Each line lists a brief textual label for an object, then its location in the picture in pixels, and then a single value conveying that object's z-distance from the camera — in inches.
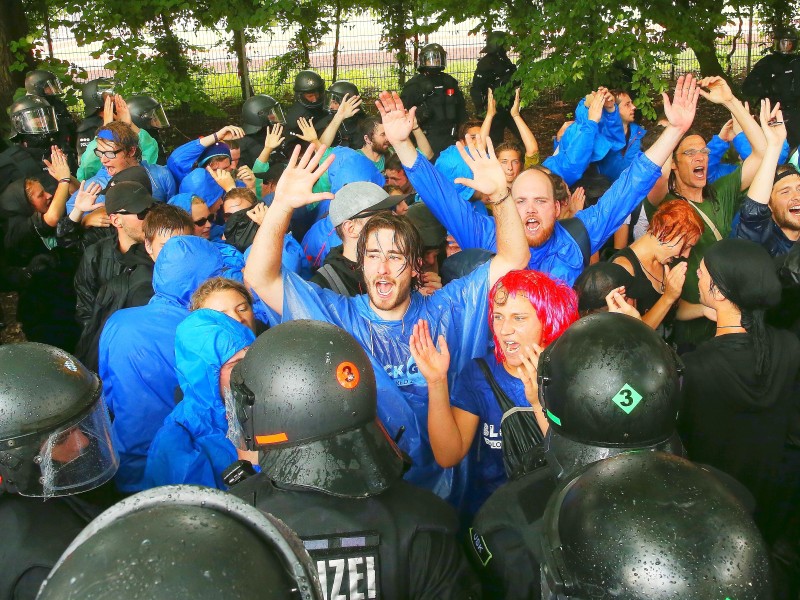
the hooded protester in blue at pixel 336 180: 195.0
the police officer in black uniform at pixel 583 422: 90.4
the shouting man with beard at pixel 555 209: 176.4
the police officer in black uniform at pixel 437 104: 373.7
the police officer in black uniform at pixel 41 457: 84.8
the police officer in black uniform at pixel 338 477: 82.5
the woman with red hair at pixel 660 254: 172.6
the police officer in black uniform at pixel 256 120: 327.0
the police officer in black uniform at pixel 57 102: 346.6
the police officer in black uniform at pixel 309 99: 343.0
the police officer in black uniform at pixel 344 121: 332.8
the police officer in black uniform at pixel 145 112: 317.1
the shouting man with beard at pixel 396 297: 130.6
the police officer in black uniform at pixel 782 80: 348.8
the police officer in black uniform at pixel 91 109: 319.0
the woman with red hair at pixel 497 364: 120.9
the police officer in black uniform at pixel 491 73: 401.1
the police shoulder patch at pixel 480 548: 92.6
